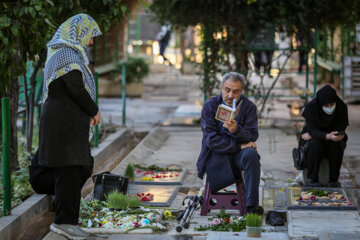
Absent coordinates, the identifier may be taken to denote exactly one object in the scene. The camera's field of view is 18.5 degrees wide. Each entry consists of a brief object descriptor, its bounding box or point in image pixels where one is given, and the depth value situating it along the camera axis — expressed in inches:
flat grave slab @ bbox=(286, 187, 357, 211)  395.3
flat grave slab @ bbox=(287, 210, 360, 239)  347.4
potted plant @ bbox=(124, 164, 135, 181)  497.6
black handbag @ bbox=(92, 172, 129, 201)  427.3
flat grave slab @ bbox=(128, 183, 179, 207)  426.8
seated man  382.1
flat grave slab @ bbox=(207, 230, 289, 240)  342.1
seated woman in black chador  455.1
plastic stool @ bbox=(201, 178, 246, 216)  393.1
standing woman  343.8
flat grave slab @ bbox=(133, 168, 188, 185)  492.3
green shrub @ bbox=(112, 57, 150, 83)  1210.1
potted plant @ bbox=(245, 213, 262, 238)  341.4
